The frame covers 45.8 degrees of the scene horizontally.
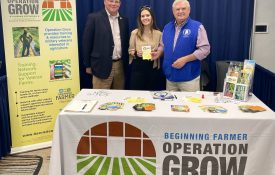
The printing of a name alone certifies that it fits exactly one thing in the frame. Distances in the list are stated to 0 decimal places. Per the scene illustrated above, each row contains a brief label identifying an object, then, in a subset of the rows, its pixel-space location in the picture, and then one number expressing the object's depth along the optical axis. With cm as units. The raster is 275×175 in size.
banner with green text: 306
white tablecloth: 215
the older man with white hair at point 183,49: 302
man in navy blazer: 337
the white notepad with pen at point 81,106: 225
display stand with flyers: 243
